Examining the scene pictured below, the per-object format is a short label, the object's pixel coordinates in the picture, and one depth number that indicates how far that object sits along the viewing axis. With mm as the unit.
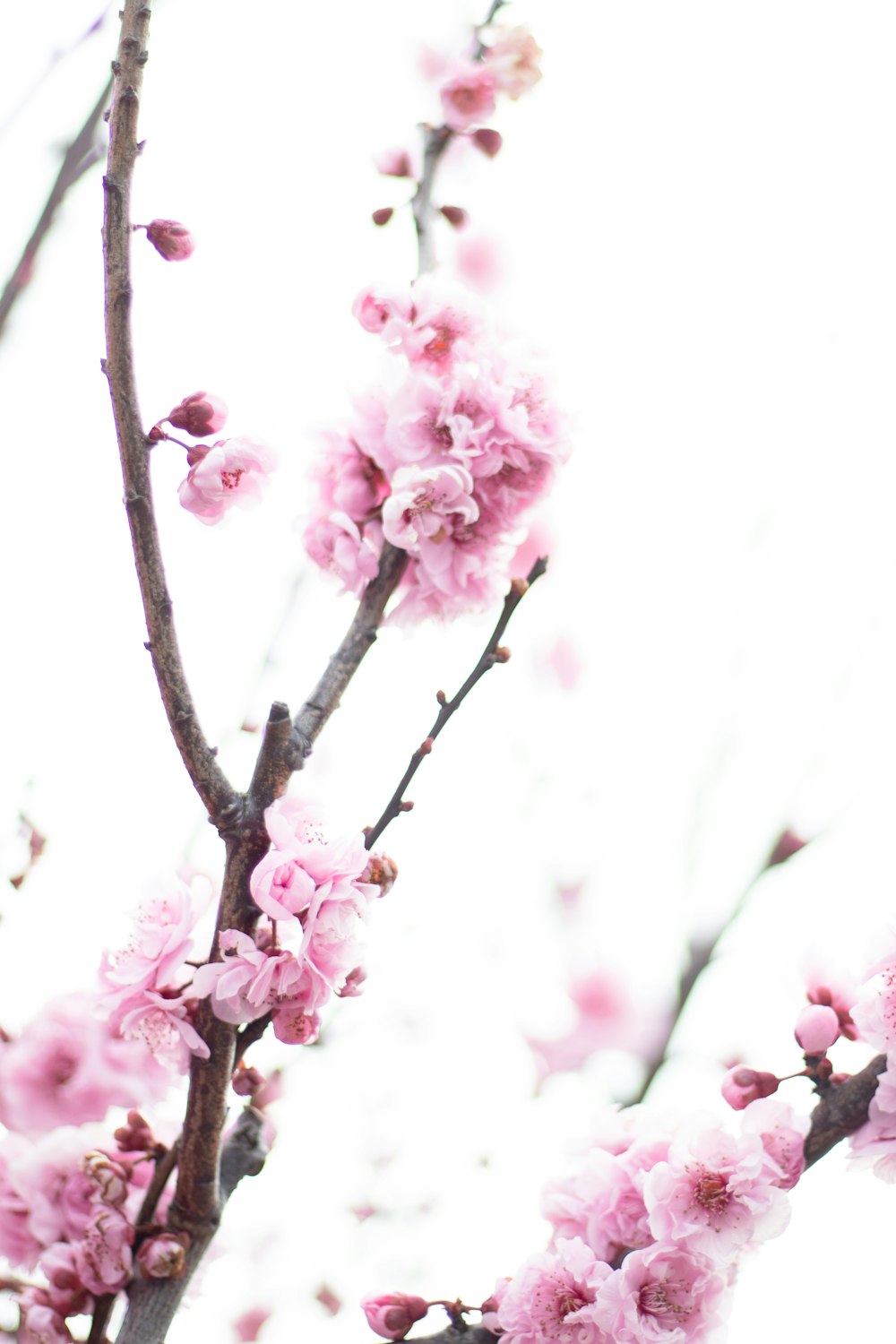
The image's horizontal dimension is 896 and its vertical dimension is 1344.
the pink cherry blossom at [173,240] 1098
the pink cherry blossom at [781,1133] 1098
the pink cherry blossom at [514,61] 1252
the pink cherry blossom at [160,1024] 1076
